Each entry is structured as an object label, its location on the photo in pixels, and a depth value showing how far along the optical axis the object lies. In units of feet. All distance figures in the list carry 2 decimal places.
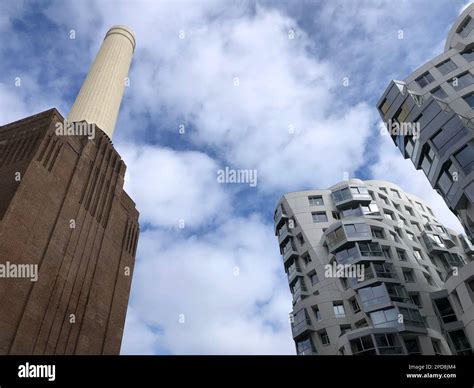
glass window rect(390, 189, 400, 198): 178.97
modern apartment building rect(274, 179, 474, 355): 112.47
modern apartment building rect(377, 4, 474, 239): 91.61
